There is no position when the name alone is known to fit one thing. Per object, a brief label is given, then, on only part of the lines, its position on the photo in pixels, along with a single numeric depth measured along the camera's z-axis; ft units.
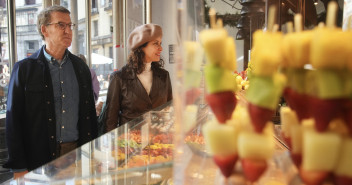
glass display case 2.48
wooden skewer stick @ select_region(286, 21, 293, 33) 2.16
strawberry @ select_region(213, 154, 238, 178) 2.07
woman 8.79
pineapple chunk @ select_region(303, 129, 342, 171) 1.79
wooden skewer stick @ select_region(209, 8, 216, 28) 2.18
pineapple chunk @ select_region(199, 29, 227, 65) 1.99
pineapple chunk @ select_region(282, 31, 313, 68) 1.88
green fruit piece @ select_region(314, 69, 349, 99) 1.75
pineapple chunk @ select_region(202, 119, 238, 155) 2.05
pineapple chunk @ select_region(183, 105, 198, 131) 2.30
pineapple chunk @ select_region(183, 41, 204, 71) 2.26
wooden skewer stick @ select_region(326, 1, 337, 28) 1.73
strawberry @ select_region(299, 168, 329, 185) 1.86
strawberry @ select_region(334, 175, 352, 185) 1.82
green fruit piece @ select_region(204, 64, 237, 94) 2.09
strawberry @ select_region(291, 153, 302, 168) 2.10
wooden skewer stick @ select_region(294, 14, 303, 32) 1.94
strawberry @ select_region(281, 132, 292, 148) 2.35
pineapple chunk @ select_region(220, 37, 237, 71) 2.10
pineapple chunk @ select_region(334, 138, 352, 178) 1.79
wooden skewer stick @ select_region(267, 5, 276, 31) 1.96
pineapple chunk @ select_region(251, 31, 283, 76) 1.82
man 7.09
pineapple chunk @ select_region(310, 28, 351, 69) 1.67
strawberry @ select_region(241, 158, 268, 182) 2.00
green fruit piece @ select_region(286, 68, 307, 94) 2.00
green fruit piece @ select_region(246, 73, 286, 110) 1.89
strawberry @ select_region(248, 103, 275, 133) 1.95
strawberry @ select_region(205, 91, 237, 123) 2.15
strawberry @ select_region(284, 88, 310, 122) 2.02
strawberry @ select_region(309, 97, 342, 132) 1.79
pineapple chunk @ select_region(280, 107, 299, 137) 2.20
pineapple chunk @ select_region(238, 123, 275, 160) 1.96
